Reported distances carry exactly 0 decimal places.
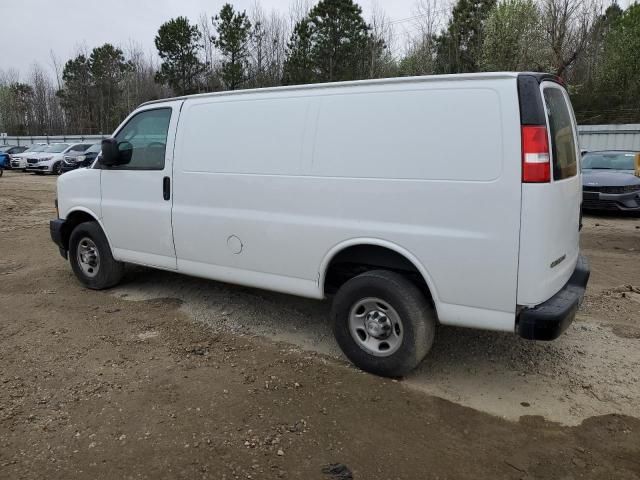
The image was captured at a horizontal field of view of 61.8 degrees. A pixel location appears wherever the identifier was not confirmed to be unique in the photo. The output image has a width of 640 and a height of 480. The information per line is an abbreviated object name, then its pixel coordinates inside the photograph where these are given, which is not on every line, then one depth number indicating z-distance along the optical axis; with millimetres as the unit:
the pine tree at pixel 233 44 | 38500
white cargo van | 3350
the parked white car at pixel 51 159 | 27489
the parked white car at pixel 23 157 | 28938
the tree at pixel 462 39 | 30656
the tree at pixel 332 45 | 34094
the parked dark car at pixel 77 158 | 27100
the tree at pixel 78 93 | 52562
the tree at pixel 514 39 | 23453
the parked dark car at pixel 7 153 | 31019
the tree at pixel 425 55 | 31281
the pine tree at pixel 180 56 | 40500
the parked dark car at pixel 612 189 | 11094
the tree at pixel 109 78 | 51072
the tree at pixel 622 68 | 30281
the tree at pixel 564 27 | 20266
